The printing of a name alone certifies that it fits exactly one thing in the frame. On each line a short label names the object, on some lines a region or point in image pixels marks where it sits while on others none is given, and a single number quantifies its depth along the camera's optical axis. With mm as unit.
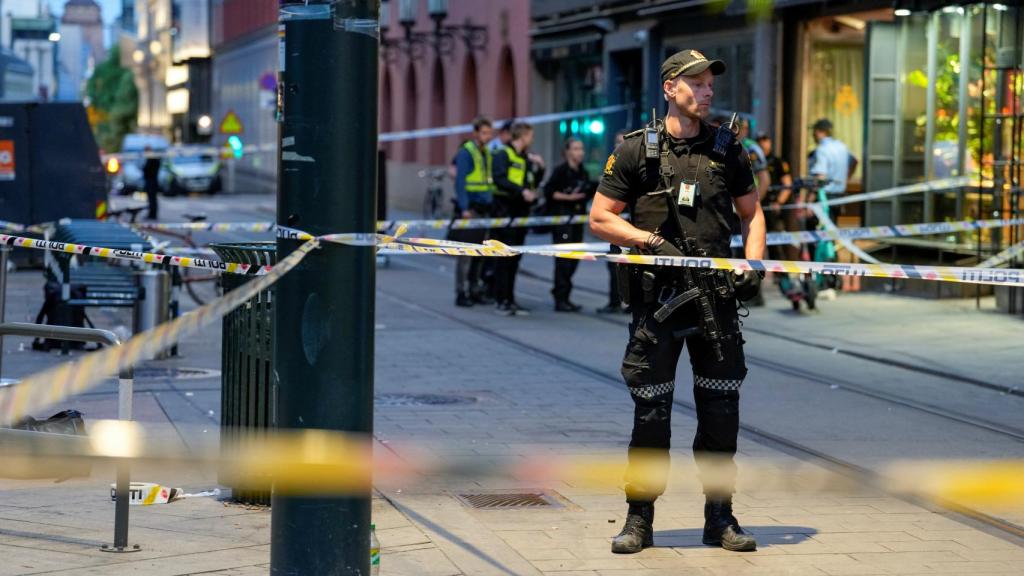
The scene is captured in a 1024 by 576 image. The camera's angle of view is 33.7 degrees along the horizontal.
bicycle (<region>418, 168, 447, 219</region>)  31995
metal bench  12594
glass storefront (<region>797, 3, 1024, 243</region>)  16266
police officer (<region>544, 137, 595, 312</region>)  16594
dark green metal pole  4602
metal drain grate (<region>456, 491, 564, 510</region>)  7199
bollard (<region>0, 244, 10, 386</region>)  11089
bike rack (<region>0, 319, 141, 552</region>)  6059
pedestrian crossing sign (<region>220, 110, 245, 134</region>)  39656
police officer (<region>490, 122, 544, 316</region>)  15961
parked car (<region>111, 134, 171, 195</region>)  52356
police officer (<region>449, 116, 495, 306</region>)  16672
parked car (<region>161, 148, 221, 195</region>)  51188
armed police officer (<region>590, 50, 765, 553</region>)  6301
